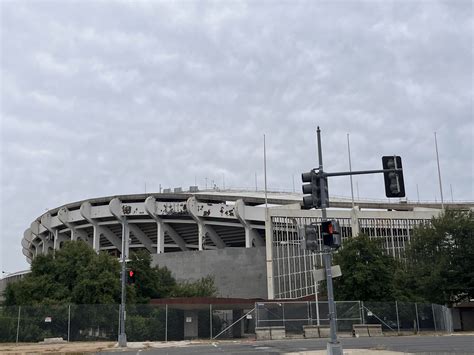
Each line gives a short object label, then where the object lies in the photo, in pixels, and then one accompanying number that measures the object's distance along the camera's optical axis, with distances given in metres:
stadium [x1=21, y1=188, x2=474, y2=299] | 72.31
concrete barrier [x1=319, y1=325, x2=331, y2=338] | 36.66
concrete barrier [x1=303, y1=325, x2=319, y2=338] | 36.50
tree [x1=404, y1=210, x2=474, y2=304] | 49.53
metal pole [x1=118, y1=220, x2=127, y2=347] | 32.31
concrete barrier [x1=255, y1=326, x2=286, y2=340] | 36.56
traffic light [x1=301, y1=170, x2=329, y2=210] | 18.42
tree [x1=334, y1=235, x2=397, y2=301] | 47.34
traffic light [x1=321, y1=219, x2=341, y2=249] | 18.03
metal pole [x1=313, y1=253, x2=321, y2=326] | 38.93
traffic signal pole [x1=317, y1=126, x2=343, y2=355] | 17.11
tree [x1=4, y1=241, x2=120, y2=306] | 45.47
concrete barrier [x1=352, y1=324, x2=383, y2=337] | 37.06
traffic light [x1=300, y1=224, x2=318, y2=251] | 18.78
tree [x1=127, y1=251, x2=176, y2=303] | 55.12
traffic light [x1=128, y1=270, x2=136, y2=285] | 32.84
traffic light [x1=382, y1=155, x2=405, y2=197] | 17.39
